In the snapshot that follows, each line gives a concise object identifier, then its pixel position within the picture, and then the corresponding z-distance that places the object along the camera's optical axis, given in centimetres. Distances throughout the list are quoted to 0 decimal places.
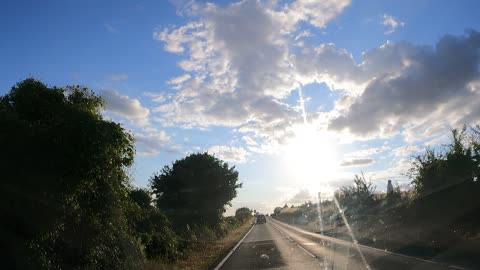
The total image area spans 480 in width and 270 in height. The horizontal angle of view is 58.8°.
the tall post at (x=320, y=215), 7075
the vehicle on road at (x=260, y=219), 10116
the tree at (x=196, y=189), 3944
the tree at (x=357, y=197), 4184
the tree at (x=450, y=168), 2145
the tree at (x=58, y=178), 800
